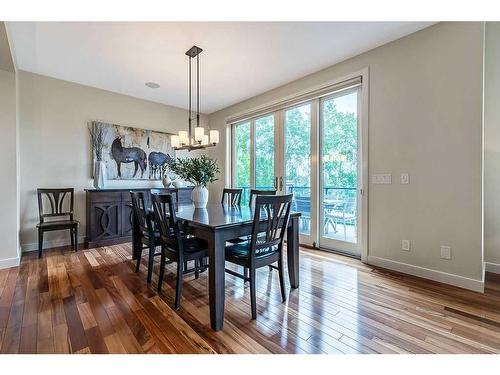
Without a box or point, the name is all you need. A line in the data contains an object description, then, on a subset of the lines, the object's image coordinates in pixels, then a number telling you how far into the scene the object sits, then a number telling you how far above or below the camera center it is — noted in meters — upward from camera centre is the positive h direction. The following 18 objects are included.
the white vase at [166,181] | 4.38 +0.07
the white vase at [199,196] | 2.76 -0.13
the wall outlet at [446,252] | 2.39 -0.69
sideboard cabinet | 3.69 -0.52
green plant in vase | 2.67 +0.13
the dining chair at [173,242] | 2.01 -0.54
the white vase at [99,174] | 3.95 +0.18
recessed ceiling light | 3.87 +1.67
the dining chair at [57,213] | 3.30 -0.43
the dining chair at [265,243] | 1.83 -0.49
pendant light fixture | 2.71 +0.56
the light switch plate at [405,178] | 2.65 +0.08
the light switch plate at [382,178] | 2.80 +0.08
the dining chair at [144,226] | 2.49 -0.46
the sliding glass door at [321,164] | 3.26 +0.33
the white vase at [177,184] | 4.57 +0.01
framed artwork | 4.18 +0.61
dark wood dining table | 1.71 -0.41
